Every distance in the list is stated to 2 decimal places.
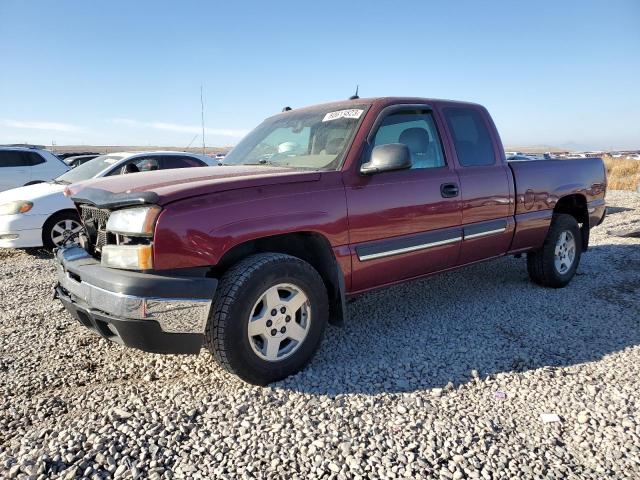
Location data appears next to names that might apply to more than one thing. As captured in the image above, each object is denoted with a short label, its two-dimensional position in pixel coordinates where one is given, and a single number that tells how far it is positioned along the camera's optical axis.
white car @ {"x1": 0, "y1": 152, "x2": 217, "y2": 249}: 6.37
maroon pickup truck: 2.52
